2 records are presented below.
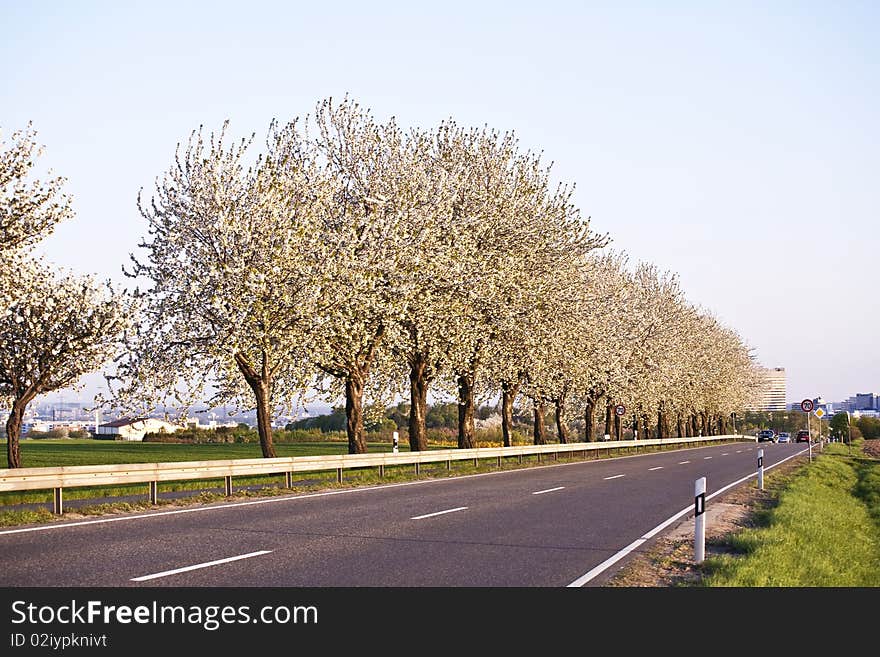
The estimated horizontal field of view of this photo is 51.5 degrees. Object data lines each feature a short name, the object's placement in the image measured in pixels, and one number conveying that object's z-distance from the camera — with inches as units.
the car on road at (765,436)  3646.7
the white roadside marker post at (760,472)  912.3
